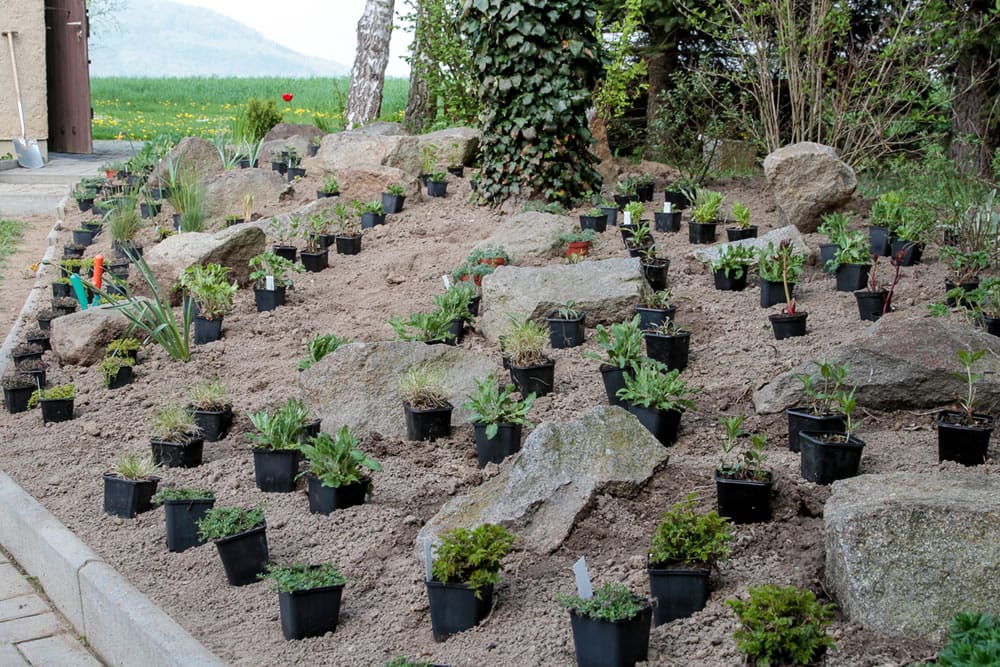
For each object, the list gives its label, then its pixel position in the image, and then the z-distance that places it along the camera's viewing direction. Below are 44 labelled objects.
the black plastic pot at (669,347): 5.37
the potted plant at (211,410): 5.19
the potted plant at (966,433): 3.88
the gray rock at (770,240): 6.86
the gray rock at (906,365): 4.43
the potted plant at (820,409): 4.14
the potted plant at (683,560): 3.16
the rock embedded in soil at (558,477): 3.74
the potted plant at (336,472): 4.15
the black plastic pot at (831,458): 3.83
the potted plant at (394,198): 9.61
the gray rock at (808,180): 7.70
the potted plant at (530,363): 5.22
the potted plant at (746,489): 3.61
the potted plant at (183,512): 4.12
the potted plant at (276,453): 4.47
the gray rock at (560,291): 6.01
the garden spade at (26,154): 15.51
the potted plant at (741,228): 7.59
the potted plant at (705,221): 7.90
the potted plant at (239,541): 3.78
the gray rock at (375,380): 5.03
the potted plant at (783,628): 2.72
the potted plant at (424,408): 4.86
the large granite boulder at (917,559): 2.85
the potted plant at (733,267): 6.55
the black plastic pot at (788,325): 5.61
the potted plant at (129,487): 4.47
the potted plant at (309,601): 3.36
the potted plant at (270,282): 7.29
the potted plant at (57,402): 5.68
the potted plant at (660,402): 4.48
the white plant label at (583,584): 3.05
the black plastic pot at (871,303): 5.77
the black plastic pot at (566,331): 5.87
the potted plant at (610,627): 2.89
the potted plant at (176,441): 4.84
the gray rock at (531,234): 7.43
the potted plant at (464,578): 3.26
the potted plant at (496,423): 4.50
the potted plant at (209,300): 6.80
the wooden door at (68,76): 16.11
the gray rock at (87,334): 6.54
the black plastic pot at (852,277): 6.28
